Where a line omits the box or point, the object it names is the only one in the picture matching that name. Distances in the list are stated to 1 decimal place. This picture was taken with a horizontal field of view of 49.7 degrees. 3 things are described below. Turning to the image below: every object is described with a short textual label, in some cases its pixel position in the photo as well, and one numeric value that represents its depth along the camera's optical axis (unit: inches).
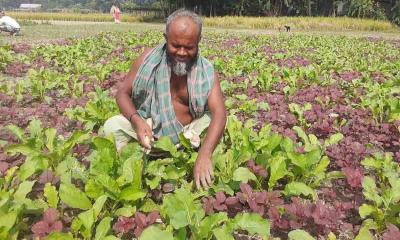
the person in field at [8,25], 618.5
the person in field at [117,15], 1540.4
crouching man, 113.6
